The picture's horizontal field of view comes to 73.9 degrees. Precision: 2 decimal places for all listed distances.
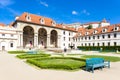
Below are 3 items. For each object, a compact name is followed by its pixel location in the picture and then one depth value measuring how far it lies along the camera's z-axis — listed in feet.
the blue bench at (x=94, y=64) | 21.69
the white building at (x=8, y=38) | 89.27
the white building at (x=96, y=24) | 190.35
